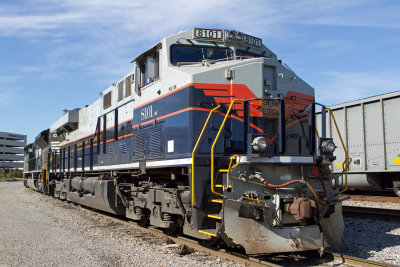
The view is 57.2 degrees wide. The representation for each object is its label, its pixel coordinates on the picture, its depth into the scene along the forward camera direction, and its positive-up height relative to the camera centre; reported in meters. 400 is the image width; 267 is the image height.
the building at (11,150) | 93.81 +2.31
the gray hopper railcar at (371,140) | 12.18 +0.56
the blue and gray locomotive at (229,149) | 5.16 +0.13
